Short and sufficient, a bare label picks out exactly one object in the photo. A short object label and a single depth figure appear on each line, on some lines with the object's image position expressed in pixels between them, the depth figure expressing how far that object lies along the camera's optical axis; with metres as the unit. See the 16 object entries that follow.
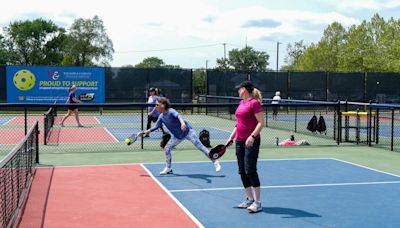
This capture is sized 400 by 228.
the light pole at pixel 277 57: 97.56
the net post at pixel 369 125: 16.65
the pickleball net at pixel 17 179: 6.32
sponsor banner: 31.25
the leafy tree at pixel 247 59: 126.00
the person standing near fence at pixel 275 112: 26.39
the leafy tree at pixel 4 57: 84.00
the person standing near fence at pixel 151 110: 18.48
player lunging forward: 10.61
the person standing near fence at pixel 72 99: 21.28
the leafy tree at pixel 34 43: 85.88
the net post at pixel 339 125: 16.75
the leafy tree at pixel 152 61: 167.98
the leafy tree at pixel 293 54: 104.71
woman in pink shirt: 7.61
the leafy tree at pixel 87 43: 83.56
